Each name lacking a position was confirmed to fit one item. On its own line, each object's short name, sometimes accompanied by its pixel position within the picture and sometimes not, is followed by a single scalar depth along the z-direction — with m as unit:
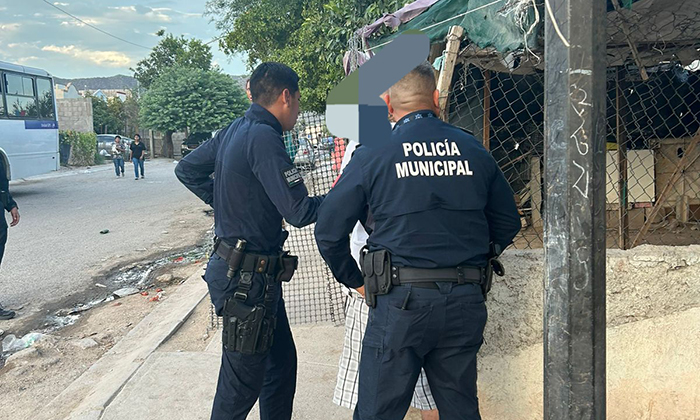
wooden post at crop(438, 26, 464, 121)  2.92
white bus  13.62
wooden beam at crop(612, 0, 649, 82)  3.40
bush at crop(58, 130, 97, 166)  26.98
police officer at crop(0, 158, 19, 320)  5.36
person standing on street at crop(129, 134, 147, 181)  19.62
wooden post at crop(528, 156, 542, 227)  6.75
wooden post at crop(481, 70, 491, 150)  5.19
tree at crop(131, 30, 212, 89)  43.66
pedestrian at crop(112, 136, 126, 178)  20.31
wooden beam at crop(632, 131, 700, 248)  5.28
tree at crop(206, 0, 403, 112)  8.35
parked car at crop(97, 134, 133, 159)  32.01
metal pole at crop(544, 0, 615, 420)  1.50
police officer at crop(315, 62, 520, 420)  2.00
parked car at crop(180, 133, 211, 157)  27.91
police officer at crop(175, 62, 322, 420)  2.46
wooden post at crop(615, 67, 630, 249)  5.48
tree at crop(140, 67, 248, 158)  34.44
